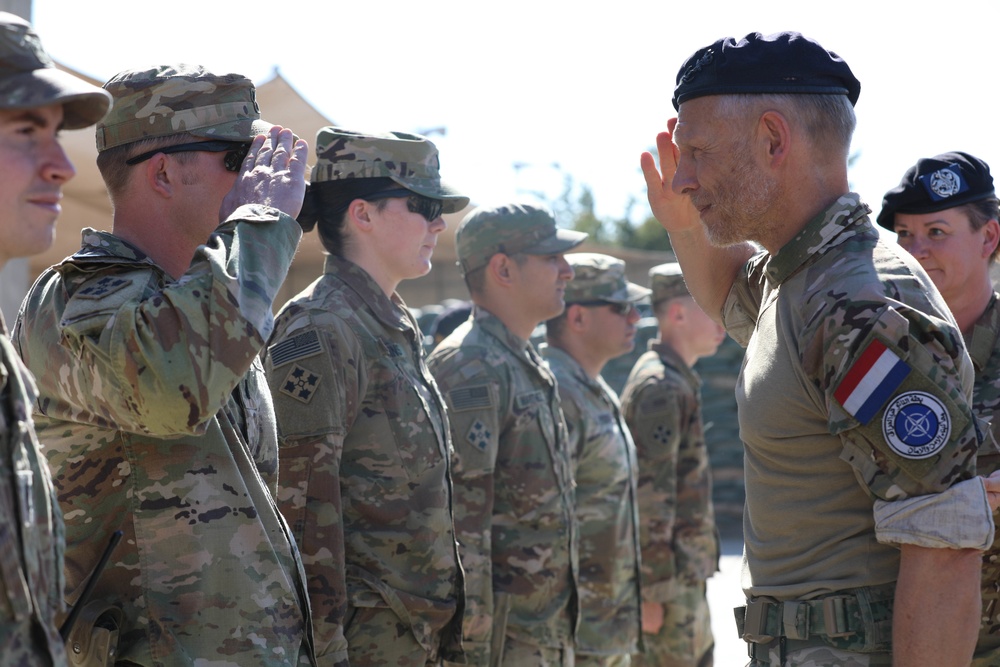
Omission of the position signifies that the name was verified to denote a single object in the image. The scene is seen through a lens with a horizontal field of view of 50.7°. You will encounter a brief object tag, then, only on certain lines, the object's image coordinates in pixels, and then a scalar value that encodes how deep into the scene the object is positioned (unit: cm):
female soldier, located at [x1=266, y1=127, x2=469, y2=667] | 326
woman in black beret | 367
